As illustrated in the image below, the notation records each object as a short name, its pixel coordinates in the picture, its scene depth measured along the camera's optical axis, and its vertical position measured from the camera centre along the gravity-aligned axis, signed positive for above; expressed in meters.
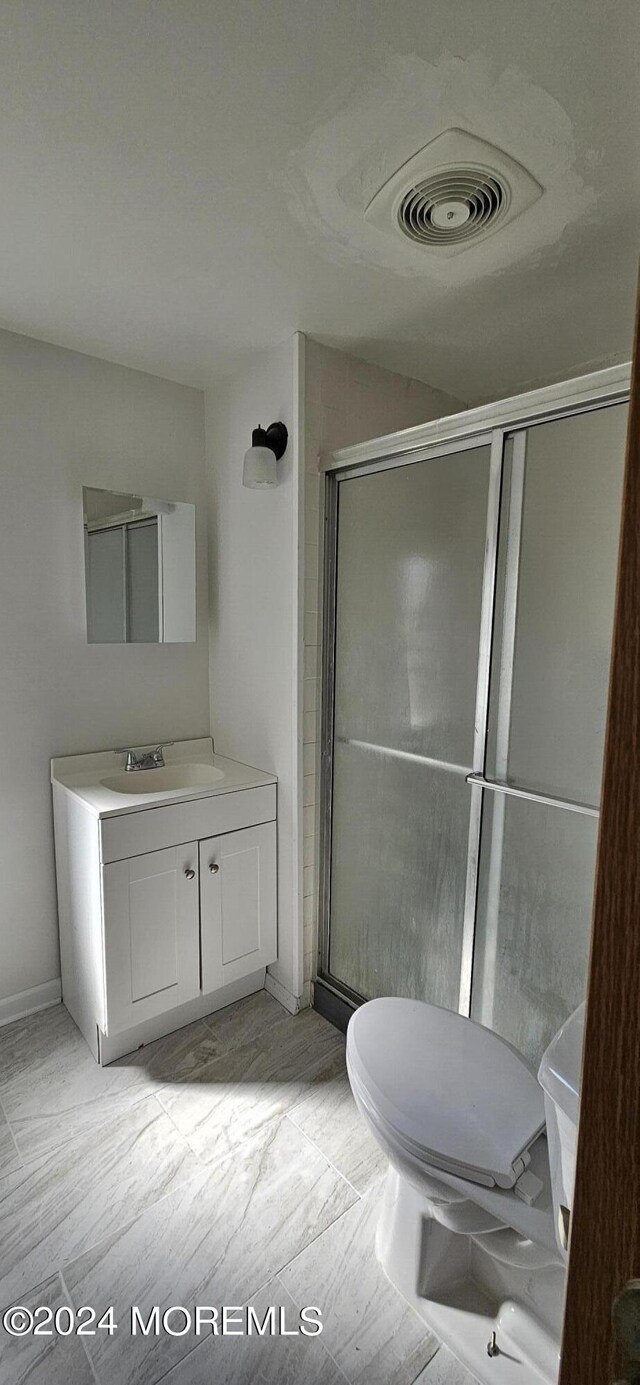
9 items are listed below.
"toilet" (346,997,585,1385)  1.08 -0.99
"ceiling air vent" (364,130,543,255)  1.12 +0.87
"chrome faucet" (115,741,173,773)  2.20 -0.50
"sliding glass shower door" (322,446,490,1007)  1.64 -0.28
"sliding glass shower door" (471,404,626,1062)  1.33 -0.20
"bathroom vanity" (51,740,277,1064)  1.81 -0.87
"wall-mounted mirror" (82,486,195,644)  2.12 +0.19
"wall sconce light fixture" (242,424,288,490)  1.91 +0.53
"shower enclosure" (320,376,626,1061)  1.37 -0.22
